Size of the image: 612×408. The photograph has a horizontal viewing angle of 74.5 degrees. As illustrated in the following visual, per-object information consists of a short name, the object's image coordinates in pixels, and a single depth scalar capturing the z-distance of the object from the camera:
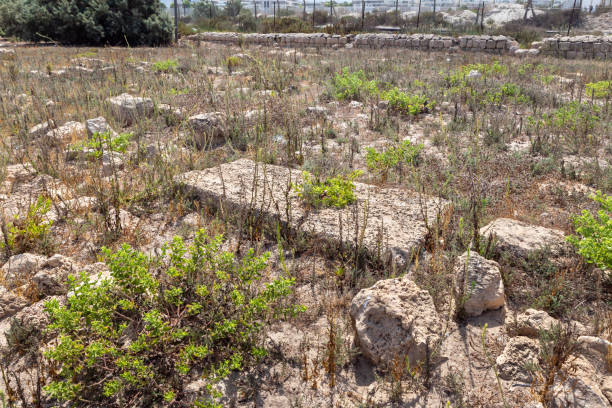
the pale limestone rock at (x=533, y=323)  2.58
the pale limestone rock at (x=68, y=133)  5.67
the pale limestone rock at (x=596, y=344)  2.33
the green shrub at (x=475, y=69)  9.24
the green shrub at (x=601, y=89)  8.00
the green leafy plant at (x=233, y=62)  11.62
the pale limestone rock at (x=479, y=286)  2.80
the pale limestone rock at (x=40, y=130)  5.87
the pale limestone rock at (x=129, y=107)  6.75
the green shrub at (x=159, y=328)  2.16
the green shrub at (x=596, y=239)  2.77
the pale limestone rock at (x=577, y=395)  2.03
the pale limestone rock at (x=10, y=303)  2.77
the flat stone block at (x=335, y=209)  3.32
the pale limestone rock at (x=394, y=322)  2.42
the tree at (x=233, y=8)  39.94
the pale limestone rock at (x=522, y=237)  3.29
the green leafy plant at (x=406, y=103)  7.25
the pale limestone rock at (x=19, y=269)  3.00
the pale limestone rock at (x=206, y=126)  5.91
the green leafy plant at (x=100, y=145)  4.50
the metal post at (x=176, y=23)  21.39
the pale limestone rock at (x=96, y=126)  5.70
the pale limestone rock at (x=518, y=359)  2.32
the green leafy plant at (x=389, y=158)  4.83
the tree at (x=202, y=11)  46.66
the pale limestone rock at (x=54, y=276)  2.92
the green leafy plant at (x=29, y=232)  3.35
